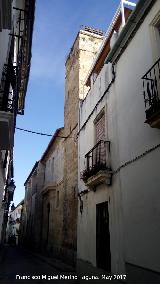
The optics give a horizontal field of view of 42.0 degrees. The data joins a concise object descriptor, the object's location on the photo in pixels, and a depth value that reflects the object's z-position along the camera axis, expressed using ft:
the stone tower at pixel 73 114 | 31.30
